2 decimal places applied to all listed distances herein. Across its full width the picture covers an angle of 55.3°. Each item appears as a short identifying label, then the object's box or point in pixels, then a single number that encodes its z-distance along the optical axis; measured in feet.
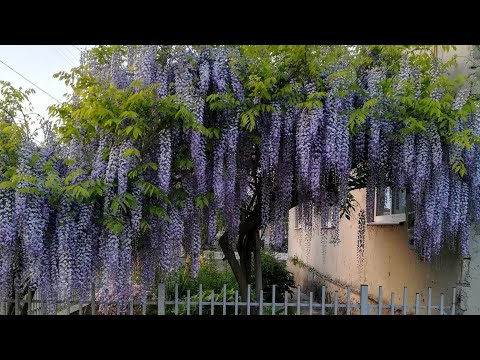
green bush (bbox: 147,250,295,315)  21.62
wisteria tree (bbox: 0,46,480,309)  12.77
